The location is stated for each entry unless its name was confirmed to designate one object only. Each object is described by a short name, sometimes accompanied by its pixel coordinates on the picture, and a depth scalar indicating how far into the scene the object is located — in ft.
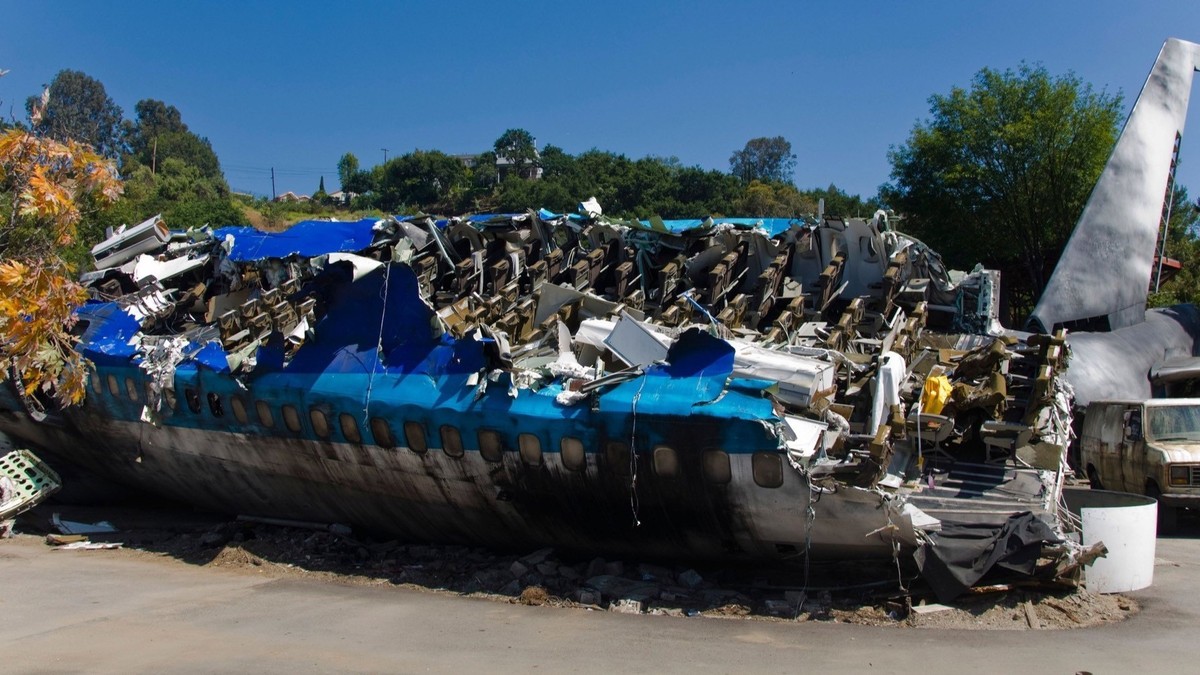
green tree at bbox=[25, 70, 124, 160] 395.14
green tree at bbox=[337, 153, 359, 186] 368.21
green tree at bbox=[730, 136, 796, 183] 450.30
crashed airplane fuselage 42.42
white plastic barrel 41.42
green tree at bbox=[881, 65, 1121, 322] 134.00
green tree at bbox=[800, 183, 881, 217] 210.79
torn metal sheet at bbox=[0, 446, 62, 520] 68.80
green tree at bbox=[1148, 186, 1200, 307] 139.85
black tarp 38.78
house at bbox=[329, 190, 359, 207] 354.45
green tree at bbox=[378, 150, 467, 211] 301.22
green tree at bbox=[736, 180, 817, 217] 238.27
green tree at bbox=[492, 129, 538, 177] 355.25
